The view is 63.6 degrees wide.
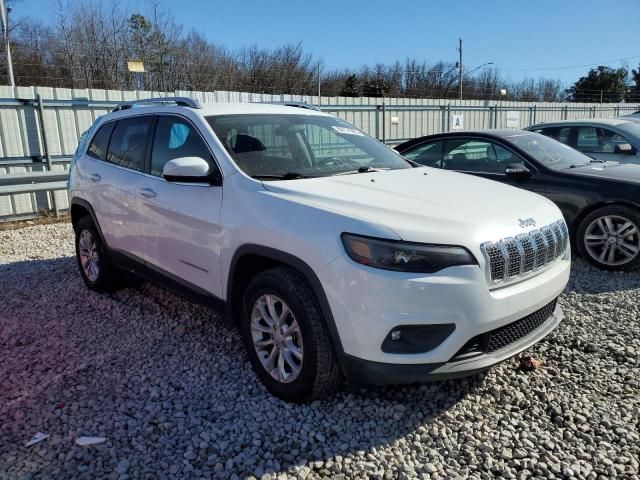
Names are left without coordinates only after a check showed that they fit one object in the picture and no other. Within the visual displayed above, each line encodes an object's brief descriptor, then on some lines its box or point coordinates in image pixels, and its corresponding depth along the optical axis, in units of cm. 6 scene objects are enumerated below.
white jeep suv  254
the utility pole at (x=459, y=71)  3887
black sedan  548
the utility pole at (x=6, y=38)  1642
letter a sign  1675
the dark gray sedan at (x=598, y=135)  790
